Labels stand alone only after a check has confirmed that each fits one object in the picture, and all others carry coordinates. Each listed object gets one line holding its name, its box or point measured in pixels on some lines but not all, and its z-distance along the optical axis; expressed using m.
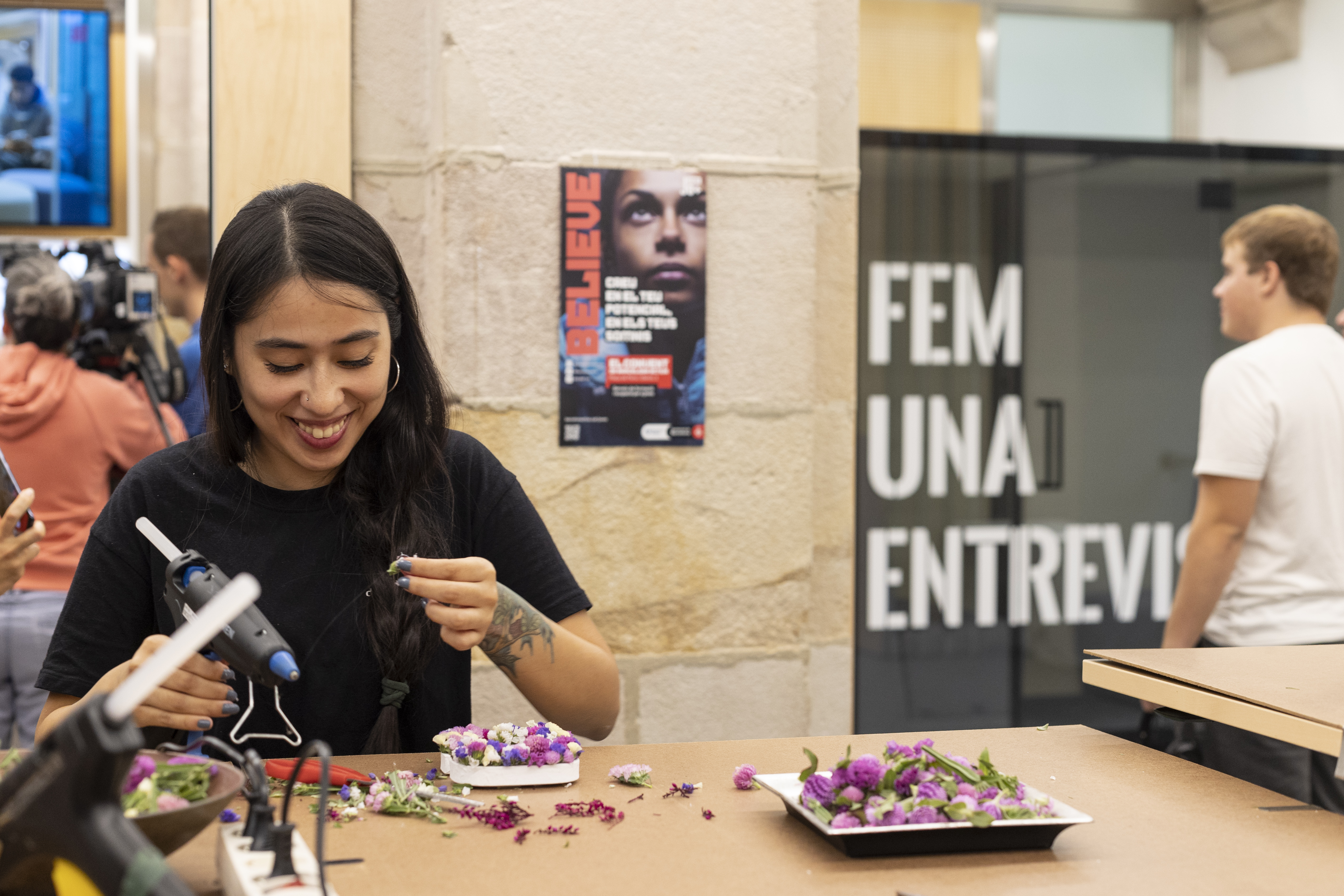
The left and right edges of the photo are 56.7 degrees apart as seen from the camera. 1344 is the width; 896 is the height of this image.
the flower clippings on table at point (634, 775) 1.49
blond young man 2.82
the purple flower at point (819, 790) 1.29
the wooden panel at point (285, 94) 2.79
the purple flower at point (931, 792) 1.27
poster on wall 2.76
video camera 3.50
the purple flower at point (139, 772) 1.08
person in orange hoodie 3.10
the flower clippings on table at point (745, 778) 1.47
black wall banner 4.04
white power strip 1.04
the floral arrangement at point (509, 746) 1.46
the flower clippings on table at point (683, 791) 1.45
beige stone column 2.70
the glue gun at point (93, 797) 0.78
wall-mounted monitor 5.25
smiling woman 1.67
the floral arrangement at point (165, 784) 1.05
